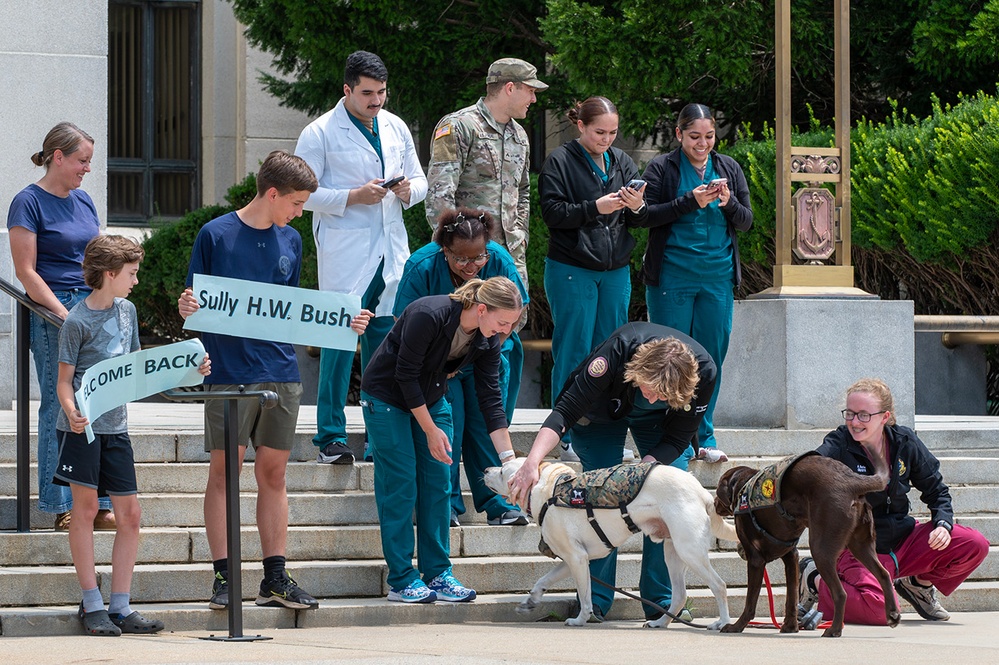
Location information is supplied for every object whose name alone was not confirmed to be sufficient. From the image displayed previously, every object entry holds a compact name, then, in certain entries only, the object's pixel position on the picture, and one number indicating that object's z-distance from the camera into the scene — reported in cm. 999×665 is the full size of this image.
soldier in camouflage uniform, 1656
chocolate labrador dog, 1345
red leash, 1414
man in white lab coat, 1637
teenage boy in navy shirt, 1367
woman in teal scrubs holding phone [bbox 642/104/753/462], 1733
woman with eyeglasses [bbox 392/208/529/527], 1475
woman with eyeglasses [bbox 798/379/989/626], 1478
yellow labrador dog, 1363
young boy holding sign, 1310
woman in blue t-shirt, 1496
